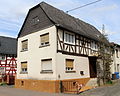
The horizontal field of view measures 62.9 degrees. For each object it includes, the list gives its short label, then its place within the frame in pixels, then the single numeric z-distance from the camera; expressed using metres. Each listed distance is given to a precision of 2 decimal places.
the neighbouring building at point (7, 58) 16.53
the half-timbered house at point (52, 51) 9.21
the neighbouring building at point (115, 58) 15.22
